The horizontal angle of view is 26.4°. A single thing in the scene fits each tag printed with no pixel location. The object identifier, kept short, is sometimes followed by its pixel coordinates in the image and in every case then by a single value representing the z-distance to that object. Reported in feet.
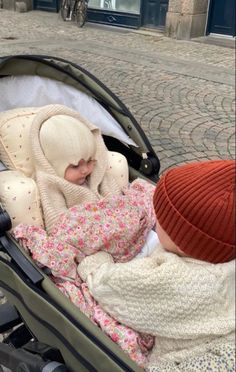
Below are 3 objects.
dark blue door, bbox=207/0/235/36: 31.19
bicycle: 36.35
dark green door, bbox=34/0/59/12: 42.98
